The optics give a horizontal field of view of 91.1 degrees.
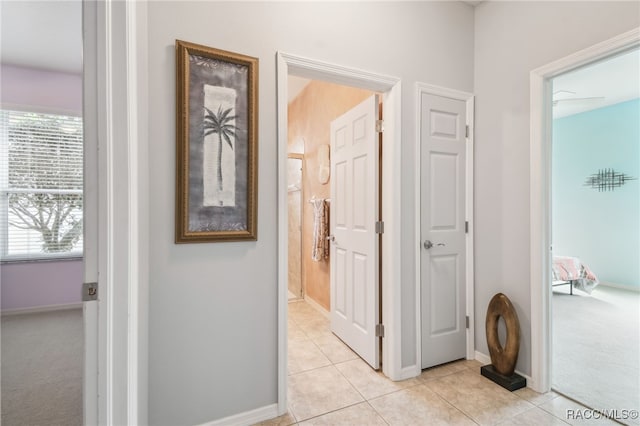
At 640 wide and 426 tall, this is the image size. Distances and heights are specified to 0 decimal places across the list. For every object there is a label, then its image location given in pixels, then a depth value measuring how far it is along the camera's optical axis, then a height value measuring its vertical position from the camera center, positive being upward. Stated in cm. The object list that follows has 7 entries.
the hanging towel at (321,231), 346 -23
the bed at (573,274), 430 -86
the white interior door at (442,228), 229 -13
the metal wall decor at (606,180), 465 +49
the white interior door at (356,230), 233 -16
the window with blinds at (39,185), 357 +30
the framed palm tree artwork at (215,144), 158 +35
